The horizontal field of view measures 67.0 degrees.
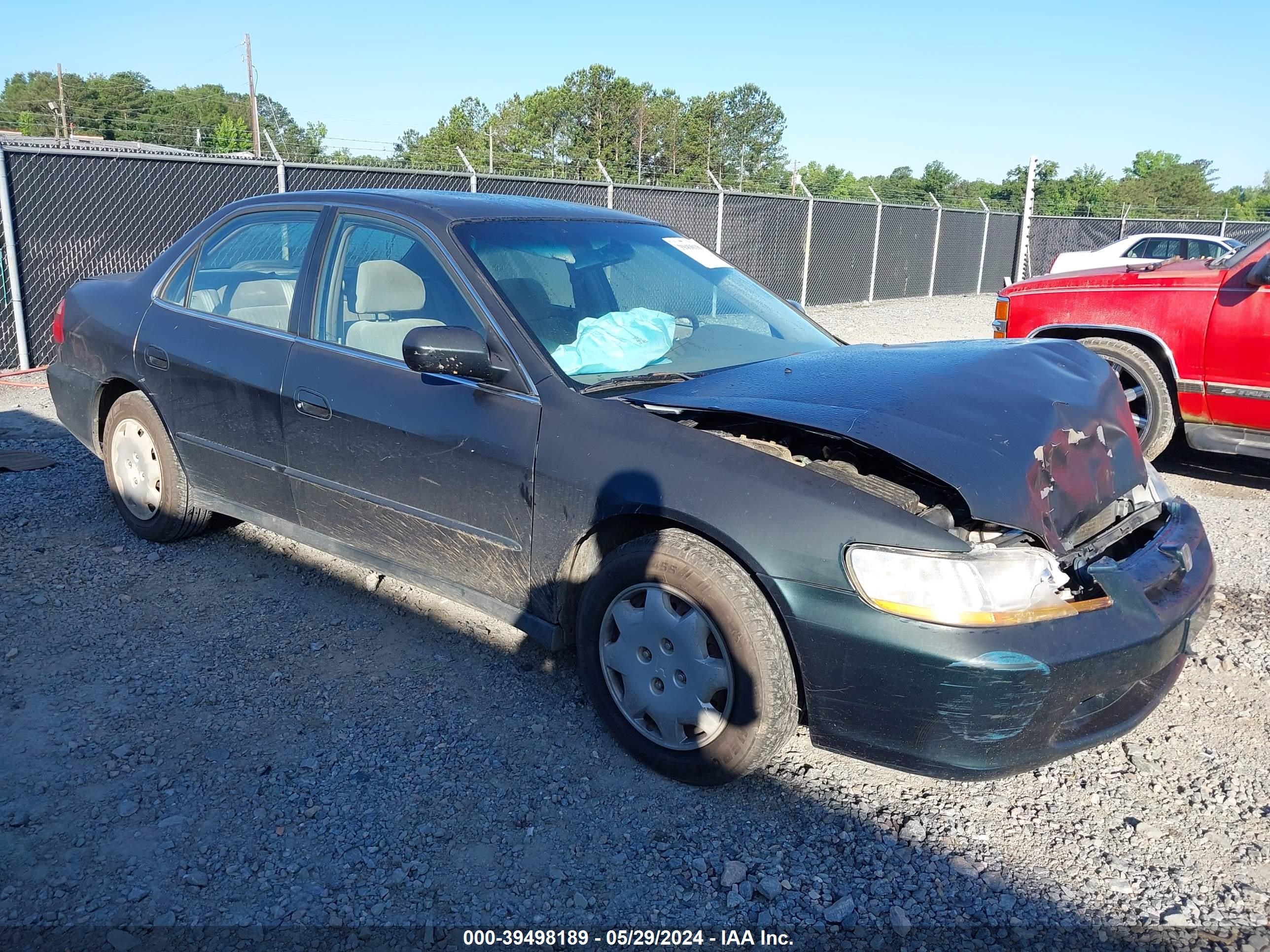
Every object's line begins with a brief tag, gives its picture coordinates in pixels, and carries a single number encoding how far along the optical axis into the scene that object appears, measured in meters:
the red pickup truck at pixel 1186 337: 5.79
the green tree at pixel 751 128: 90.19
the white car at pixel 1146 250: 15.25
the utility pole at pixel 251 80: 34.27
